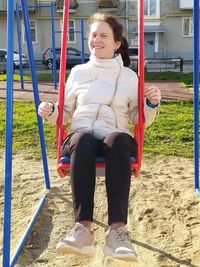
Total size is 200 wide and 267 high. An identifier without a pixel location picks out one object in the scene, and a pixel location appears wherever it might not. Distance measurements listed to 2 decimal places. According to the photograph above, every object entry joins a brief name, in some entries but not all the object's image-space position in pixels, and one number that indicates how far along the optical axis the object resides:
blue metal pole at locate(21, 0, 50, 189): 2.38
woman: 1.56
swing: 1.73
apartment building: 19.31
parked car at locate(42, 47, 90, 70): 14.21
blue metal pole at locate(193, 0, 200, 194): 2.47
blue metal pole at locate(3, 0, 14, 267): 1.55
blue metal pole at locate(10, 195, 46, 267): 2.04
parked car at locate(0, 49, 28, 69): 14.14
